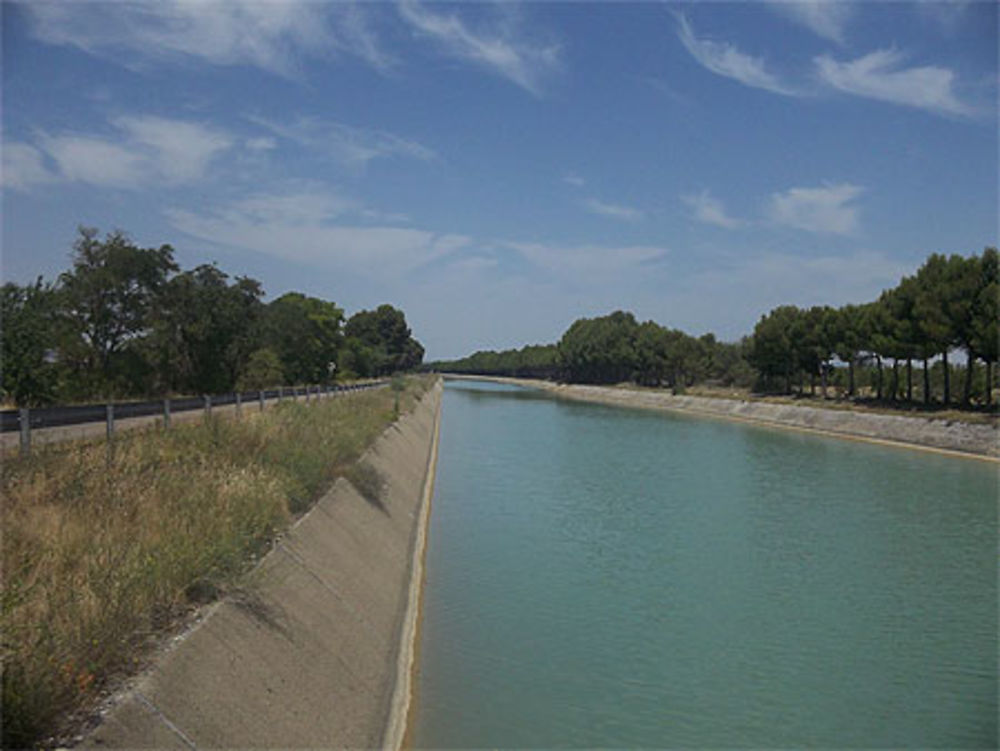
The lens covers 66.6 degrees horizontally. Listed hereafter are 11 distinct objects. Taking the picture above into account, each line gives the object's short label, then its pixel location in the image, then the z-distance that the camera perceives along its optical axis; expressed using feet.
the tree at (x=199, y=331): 124.26
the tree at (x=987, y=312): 120.88
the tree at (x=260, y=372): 151.12
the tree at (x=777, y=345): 208.85
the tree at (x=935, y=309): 132.26
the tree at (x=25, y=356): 68.39
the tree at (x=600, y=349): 339.57
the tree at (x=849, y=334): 174.61
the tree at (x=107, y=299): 111.55
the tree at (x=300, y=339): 179.52
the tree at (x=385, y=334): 393.29
